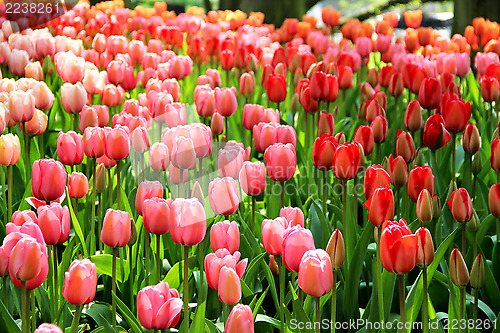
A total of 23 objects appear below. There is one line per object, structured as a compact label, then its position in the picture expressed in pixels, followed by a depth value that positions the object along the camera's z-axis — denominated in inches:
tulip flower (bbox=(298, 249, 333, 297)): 80.1
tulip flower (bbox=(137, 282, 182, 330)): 79.2
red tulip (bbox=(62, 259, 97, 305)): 79.6
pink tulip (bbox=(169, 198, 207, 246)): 83.1
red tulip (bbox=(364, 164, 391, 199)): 88.6
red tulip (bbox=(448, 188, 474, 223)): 88.8
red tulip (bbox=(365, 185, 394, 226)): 85.4
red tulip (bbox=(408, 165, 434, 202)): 91.0
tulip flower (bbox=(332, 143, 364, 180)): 91.5
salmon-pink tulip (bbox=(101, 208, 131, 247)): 85.2
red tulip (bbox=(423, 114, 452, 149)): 101.1
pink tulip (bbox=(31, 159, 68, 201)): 88.3
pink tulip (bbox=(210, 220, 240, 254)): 85.6
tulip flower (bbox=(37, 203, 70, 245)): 84.2
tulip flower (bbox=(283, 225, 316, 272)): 81.5
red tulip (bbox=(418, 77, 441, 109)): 109.4
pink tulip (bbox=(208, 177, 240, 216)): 88.9
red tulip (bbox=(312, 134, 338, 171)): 94.7
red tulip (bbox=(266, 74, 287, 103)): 121.5
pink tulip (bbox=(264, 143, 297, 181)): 93.8
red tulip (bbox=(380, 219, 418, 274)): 80.6
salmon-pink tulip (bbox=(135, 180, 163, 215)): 90.3
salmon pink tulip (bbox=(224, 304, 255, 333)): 77.7
